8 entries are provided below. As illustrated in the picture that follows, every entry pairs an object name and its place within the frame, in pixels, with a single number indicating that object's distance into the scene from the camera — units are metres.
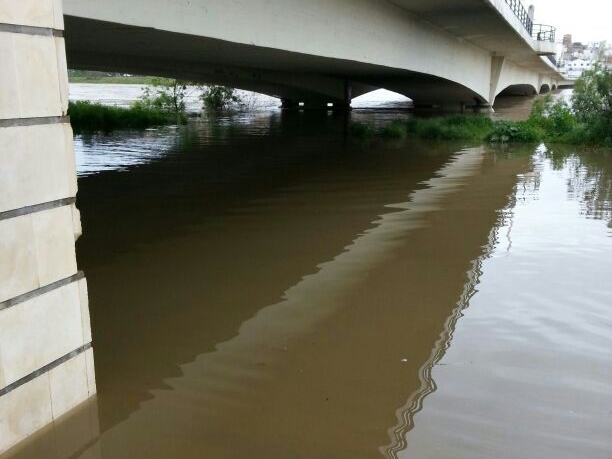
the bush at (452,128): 19.83
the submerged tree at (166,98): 33.01
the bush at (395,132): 20.39
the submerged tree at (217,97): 38.28
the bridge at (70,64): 3.14
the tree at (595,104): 17.67
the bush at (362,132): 21.47
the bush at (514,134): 18.75
